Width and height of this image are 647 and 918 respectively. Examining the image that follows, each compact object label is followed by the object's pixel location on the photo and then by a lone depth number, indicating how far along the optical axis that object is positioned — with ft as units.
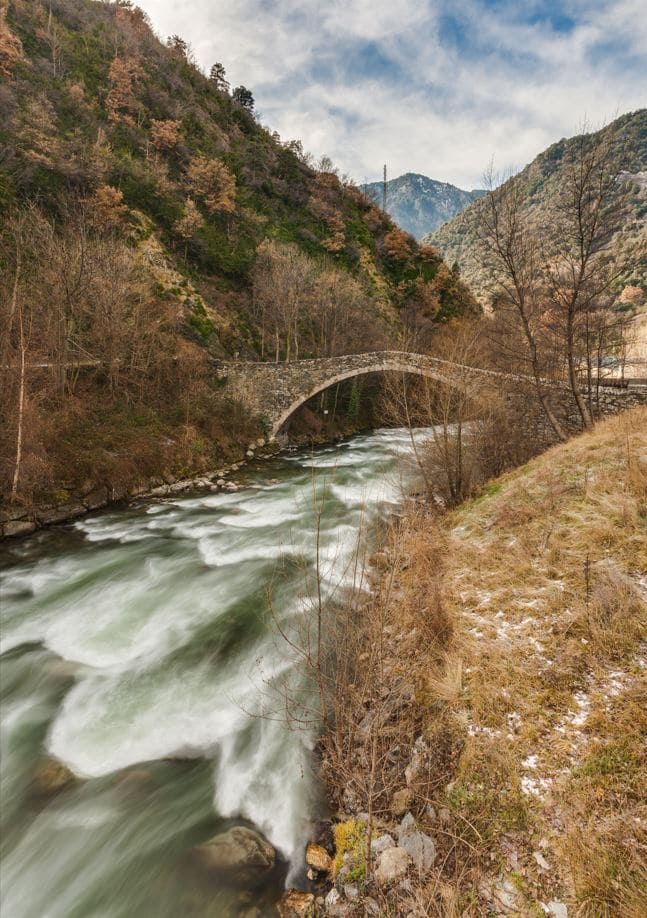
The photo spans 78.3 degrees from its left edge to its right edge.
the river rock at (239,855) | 11.79
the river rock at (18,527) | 32.89
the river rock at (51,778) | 14.93
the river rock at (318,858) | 11.48
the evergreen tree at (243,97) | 159.12
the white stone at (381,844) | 10.64
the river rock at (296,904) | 10.43
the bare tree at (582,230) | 37.55
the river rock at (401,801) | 11.30
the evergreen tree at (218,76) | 151.43
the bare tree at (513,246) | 40.81
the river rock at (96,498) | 38.91
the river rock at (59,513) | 35.24
